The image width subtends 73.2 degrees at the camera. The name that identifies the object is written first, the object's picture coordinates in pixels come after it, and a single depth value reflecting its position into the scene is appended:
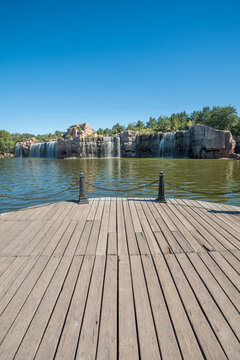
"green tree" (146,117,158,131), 103.66
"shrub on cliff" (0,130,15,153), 82.31
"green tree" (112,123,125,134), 97.90
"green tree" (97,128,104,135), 103.81
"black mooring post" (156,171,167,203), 6.13
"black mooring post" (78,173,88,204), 6.29
